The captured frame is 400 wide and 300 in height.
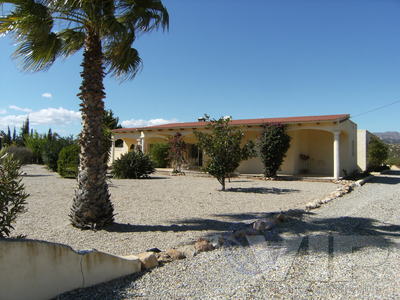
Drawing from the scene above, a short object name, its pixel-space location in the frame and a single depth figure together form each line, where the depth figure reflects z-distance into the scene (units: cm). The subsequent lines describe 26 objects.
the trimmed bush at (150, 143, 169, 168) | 2503
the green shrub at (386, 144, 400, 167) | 3491
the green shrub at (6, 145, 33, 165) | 2711
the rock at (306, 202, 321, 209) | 855
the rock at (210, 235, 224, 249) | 495
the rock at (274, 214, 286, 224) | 662
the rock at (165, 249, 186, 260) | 444
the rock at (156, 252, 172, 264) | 432
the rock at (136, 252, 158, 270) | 410
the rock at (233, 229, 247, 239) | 539
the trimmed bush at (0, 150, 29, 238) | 348
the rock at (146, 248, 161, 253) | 465
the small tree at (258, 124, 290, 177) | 1725
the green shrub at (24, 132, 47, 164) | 3104
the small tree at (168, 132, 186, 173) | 2064
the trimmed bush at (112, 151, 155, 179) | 1740
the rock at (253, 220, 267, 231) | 589
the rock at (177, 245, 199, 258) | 458
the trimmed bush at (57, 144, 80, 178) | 1669
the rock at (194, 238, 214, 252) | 475
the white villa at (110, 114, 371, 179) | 1720
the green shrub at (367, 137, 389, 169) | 2503
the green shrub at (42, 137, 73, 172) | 2060
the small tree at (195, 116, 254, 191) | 1220
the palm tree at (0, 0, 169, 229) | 569
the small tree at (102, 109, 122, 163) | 1542
